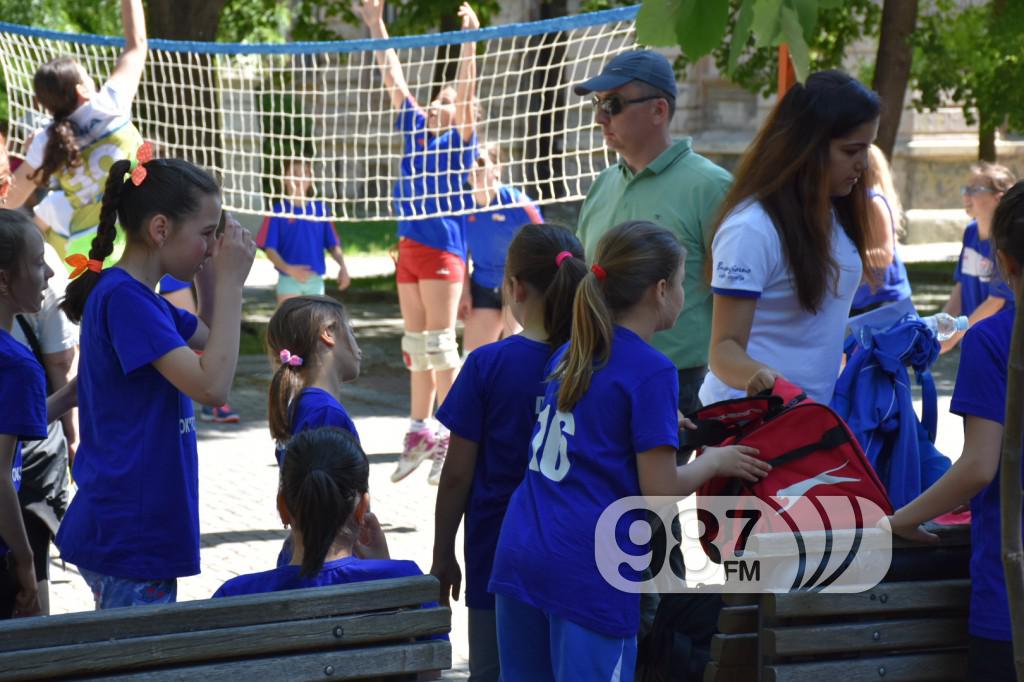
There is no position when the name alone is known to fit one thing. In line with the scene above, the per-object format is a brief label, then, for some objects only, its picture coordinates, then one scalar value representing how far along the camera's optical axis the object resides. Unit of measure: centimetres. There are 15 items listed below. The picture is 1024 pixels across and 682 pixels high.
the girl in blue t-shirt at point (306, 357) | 840
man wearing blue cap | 950
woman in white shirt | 788
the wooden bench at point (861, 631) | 673
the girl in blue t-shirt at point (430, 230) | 1636
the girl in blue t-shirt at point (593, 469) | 674
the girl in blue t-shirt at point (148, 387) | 720
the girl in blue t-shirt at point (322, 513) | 691
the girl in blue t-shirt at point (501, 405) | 771
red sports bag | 714
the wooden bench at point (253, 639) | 580
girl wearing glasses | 1644
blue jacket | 774
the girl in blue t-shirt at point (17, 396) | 766
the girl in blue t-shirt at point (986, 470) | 640
